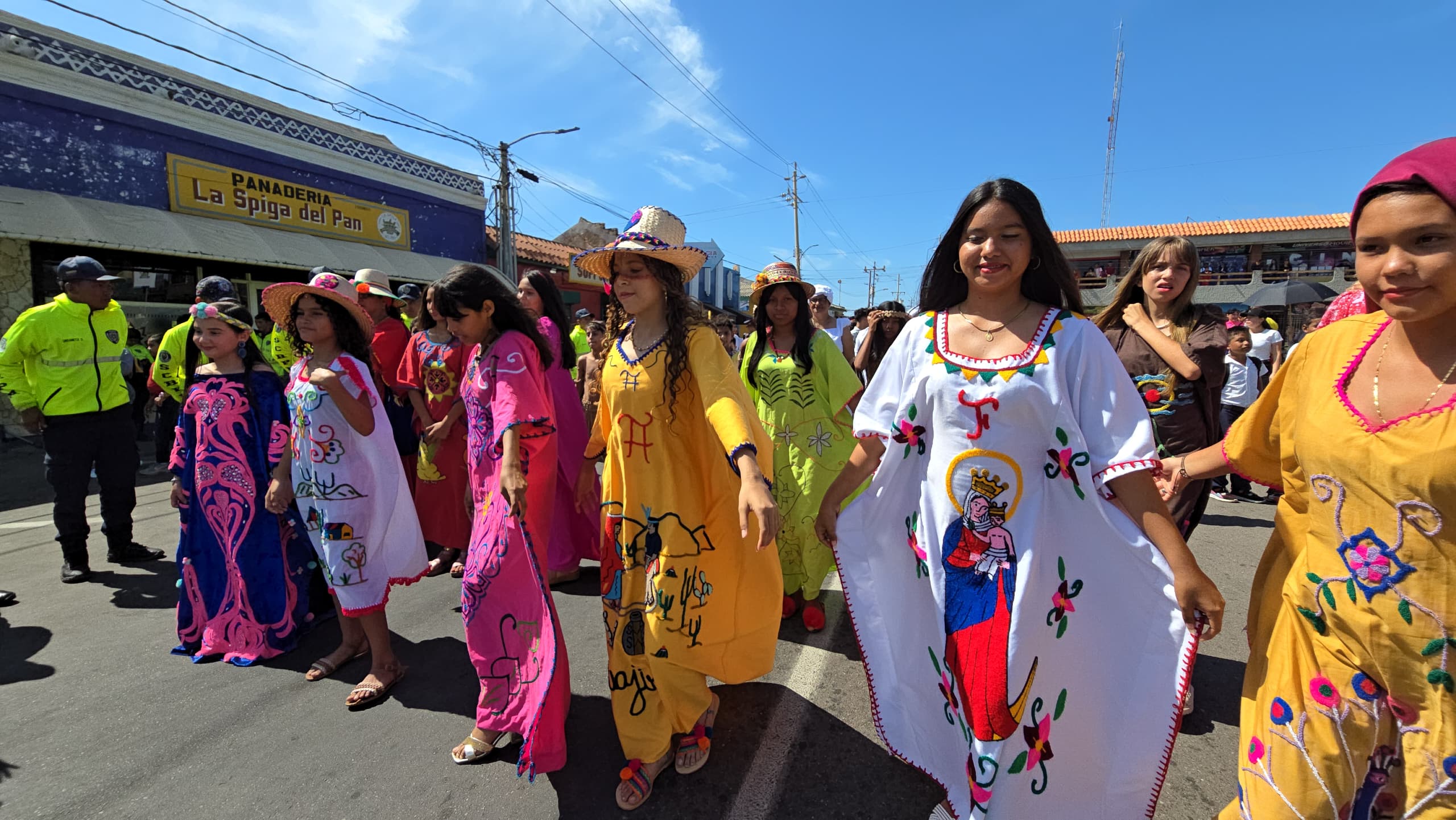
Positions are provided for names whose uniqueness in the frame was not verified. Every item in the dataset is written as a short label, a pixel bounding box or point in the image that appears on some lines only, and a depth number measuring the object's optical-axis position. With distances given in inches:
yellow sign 433.1
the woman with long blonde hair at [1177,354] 104.2
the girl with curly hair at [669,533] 87.7
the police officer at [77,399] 171.8
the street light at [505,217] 671.8
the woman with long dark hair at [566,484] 165.5
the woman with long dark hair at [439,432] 163.5
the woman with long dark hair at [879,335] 239.8
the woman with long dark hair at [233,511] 127.0
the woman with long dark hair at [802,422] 144.6
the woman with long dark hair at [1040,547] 63.8
